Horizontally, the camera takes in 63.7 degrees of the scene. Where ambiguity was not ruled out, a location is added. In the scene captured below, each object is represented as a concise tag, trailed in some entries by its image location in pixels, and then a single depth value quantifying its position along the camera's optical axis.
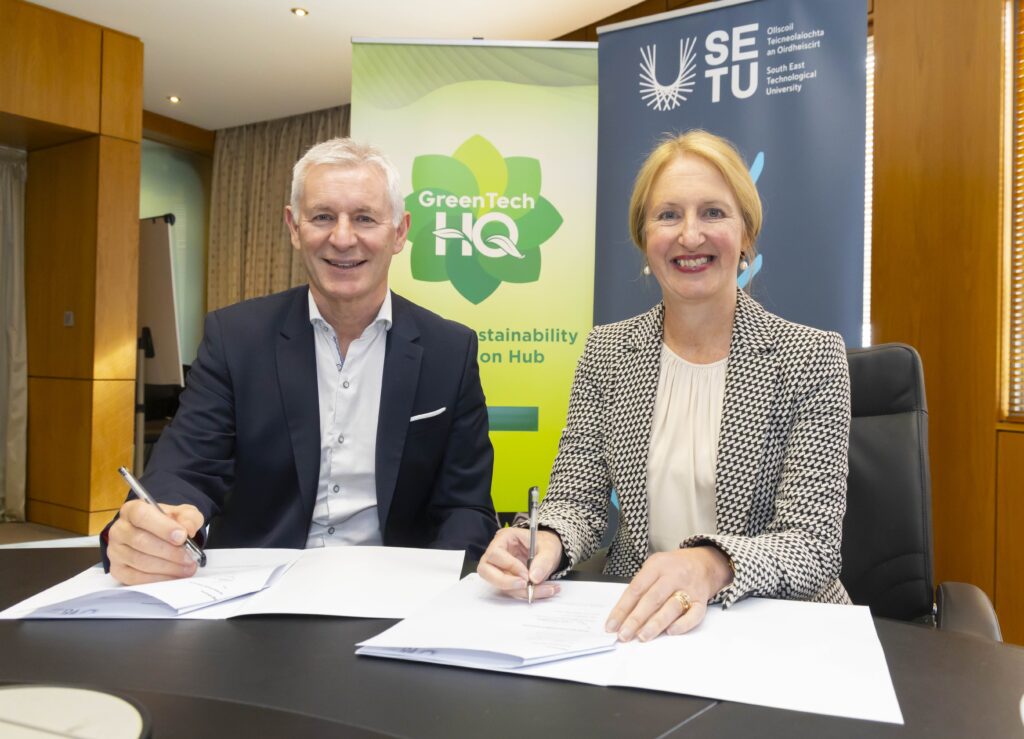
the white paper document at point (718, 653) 0.75
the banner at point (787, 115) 2.87
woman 1.33
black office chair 1.50
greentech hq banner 3.43
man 1.72
